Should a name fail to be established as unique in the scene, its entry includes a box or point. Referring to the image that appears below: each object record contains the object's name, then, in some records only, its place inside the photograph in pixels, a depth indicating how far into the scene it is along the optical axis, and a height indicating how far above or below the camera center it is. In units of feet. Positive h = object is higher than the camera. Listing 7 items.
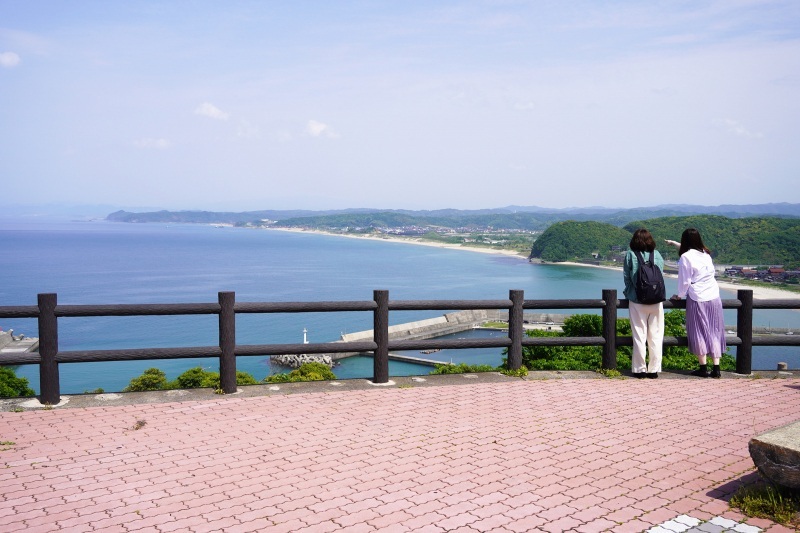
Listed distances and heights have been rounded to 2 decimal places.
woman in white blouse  26.61 -3.17
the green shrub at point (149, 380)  114.66 -30.38
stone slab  13.07 -4.75
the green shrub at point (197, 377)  115.93 -29.51
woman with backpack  26.58 -3.62
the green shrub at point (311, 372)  125.41 -30.93
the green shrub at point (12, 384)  108.88 -29.81
